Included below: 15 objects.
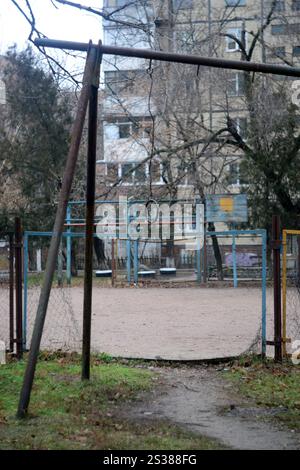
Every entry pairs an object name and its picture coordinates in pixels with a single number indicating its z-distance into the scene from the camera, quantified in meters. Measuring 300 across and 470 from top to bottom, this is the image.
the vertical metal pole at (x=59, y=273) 17.59
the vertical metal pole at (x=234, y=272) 25.98
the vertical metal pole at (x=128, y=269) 28.11
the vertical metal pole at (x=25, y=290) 9.68
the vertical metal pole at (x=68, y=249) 22.98
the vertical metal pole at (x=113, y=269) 26.47
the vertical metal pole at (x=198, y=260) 28.20
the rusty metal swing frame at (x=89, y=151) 6.29
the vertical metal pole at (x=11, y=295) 9.25
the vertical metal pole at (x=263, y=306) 9.28
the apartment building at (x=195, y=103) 25.88
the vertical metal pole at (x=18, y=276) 9.14
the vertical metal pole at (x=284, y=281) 9.20
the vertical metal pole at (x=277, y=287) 9.06
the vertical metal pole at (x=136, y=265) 27.37
